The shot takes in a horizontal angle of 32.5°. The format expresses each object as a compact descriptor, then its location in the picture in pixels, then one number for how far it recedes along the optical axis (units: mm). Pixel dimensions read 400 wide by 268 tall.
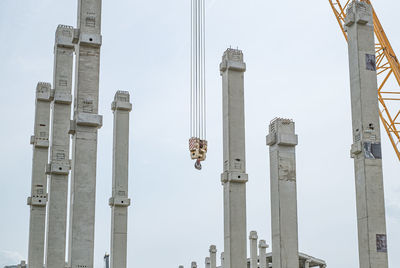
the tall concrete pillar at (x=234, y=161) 27281
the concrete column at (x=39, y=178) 32781
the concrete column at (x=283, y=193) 26156
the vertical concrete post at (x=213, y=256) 48656
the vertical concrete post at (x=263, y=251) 43762
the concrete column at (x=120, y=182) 30969
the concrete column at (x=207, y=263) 52750
